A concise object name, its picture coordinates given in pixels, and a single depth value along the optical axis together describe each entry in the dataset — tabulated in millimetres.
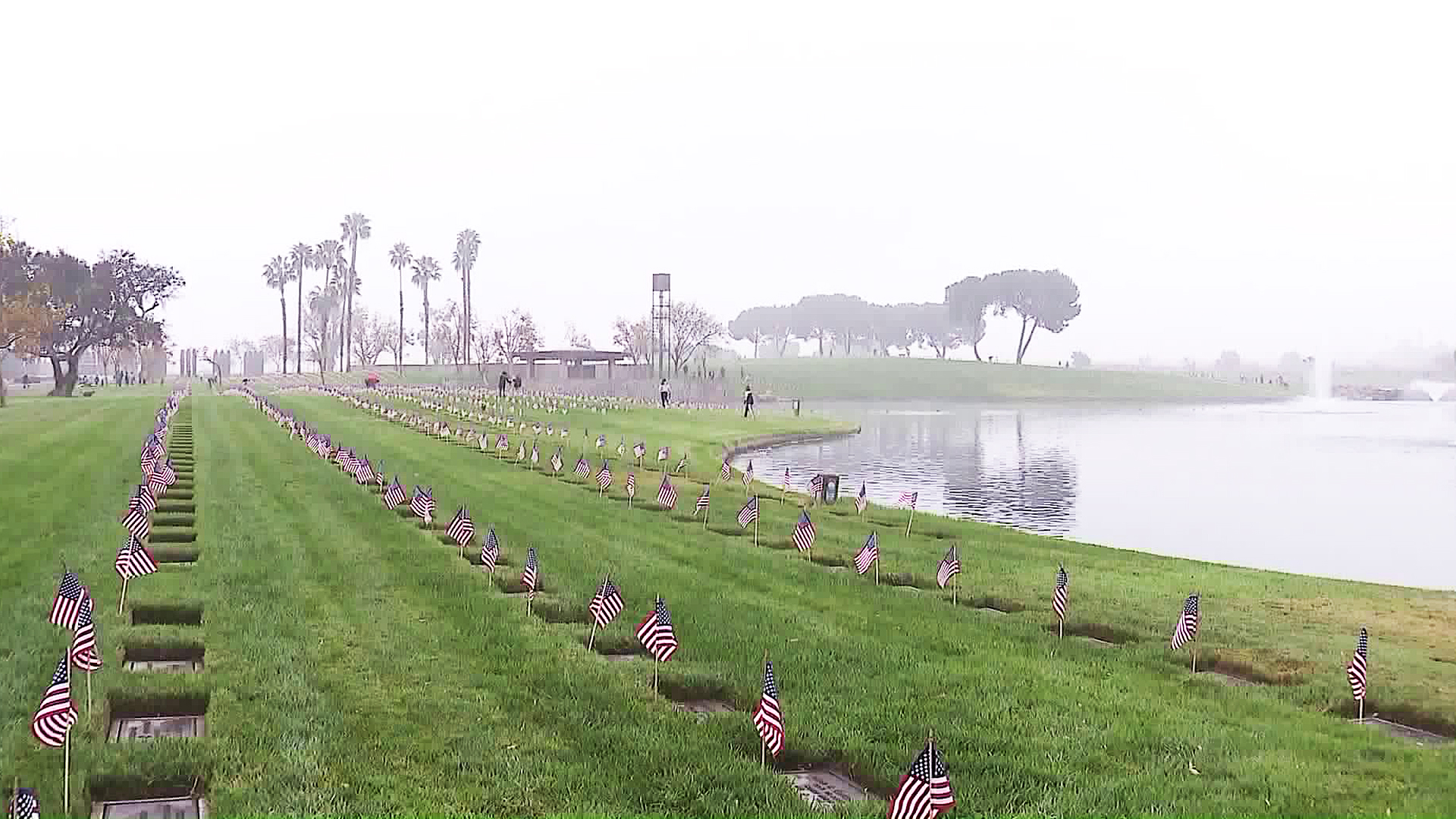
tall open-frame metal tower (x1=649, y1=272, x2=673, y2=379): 98938
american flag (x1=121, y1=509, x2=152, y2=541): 13555
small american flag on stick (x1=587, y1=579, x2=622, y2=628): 10477
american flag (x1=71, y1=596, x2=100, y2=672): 8156
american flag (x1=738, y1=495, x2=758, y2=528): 18047
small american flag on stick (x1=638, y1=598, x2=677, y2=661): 8984
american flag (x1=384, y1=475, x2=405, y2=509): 19109
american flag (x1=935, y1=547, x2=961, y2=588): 13453
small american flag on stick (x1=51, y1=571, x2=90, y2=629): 9227
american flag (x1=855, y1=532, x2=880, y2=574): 14648
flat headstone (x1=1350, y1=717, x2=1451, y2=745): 8586
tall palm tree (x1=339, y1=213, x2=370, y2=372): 143375
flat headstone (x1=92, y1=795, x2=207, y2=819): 6691
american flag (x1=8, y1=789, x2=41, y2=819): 5641
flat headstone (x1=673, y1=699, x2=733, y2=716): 8758
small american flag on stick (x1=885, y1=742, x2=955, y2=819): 5891
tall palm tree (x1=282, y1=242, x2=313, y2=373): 152125
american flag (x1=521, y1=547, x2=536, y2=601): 12070
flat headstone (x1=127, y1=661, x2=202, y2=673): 9484
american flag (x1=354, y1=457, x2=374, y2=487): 23281
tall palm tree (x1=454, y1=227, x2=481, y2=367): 149625
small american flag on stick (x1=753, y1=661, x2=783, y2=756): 7230
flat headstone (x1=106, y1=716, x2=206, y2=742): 7965
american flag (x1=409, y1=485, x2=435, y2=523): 17719
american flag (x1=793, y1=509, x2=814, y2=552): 15781
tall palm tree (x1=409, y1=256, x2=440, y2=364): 159000
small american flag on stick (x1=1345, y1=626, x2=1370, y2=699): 8906
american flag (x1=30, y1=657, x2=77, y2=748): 6719
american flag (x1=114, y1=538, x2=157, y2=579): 11414
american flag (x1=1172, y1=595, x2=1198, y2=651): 10648
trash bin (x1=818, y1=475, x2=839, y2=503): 25000
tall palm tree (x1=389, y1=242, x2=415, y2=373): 156000
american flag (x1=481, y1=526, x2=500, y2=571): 13602
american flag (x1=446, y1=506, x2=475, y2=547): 15070
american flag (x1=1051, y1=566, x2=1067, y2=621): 11695
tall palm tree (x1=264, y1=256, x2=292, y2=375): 156250
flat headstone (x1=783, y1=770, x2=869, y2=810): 7031
